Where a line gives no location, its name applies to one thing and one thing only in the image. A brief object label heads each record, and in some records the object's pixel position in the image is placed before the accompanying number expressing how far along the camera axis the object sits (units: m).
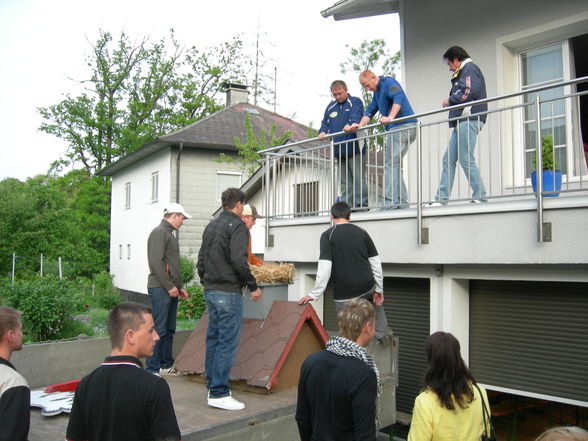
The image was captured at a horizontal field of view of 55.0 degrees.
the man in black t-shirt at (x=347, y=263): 5.20
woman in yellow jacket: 3.04
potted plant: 5.21
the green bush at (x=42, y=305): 9.03
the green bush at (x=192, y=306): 19.06
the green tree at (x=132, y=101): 36.34
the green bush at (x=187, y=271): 21.67
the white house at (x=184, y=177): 23.23
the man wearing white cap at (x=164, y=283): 6.00
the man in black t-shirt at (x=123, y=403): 2.53
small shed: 5.46
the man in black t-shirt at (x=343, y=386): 2.95
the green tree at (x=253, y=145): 19.02
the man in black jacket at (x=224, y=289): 4.79
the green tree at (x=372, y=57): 30.91
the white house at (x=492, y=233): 5.34
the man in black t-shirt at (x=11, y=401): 2.80
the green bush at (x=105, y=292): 25.31
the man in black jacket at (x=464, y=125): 5.79
